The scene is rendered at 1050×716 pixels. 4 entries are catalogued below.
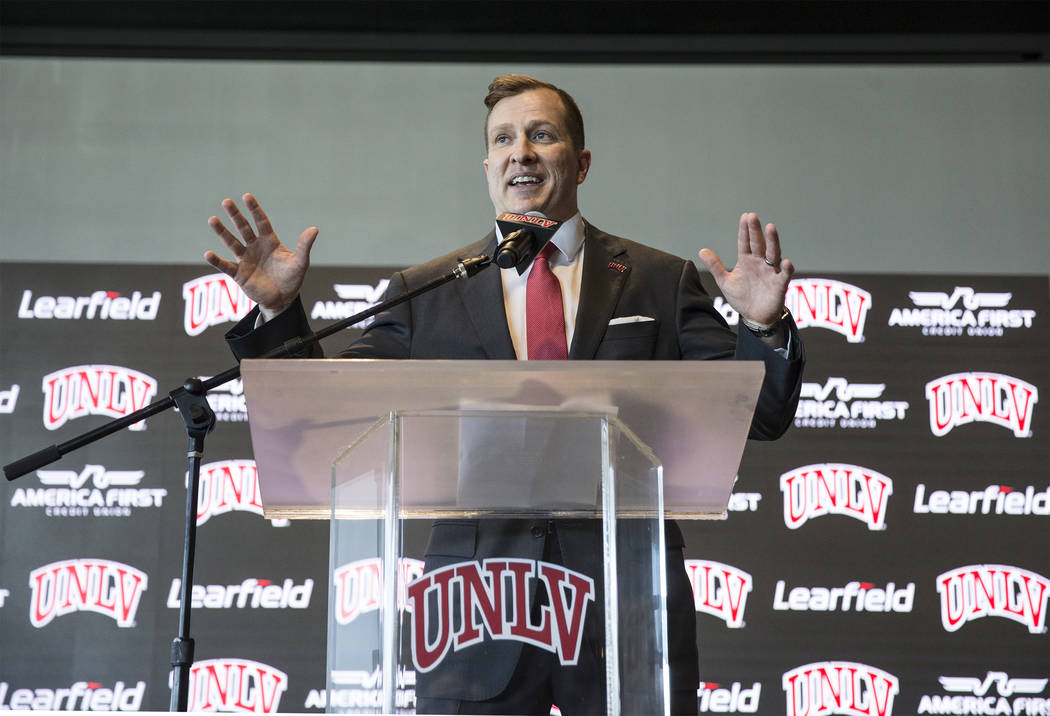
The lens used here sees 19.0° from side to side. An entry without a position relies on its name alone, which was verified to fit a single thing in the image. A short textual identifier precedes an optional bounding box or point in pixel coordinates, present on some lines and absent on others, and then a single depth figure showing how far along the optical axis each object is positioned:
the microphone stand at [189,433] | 5.29
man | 4.85
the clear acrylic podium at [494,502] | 4.84
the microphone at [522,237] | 5.30
